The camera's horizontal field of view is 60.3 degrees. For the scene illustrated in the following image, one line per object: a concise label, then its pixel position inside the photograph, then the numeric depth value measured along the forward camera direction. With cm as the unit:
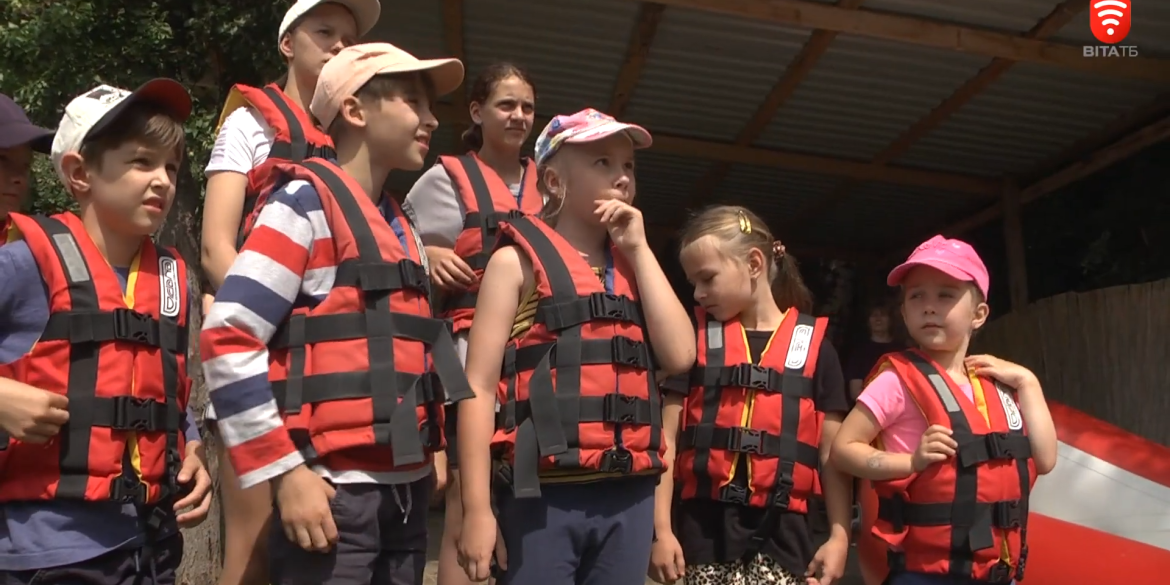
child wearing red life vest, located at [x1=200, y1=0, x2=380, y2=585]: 247
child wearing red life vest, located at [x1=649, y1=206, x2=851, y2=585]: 306
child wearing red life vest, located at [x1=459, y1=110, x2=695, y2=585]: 243
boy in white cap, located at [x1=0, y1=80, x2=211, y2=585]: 221
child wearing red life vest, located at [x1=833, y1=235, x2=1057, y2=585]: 290
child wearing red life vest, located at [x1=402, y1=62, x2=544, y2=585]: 313
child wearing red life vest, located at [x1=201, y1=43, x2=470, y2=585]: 206
